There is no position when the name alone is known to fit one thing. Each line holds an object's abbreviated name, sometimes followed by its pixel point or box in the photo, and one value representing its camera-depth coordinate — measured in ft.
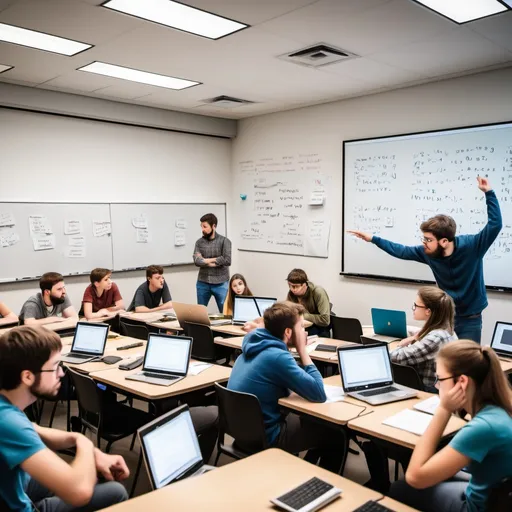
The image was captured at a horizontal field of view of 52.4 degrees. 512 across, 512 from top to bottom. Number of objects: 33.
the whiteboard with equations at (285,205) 21.98
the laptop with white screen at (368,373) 9.50
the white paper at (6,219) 18.57
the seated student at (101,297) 17.37
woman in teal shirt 5.64
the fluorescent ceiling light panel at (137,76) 16.37
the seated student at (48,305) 15.60
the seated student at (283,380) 8.87
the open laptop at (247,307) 16.03
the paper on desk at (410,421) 7.93
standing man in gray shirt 21.71
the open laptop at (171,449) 6.16
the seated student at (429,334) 10.03
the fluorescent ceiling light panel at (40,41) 13.16
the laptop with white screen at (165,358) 11.00
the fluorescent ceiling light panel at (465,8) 11.41
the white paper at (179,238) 23.83
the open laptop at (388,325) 13.44
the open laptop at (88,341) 12.89
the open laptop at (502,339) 12.05
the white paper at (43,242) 19.42
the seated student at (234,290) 17.63
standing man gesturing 12.64
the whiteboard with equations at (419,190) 16.47
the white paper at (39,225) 19.33
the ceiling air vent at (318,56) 14.41
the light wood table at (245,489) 5.75
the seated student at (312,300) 15.89
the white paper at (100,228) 21.04
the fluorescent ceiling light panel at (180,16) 11.33
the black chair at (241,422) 8.54
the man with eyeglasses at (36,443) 5.48
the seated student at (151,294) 18.62
